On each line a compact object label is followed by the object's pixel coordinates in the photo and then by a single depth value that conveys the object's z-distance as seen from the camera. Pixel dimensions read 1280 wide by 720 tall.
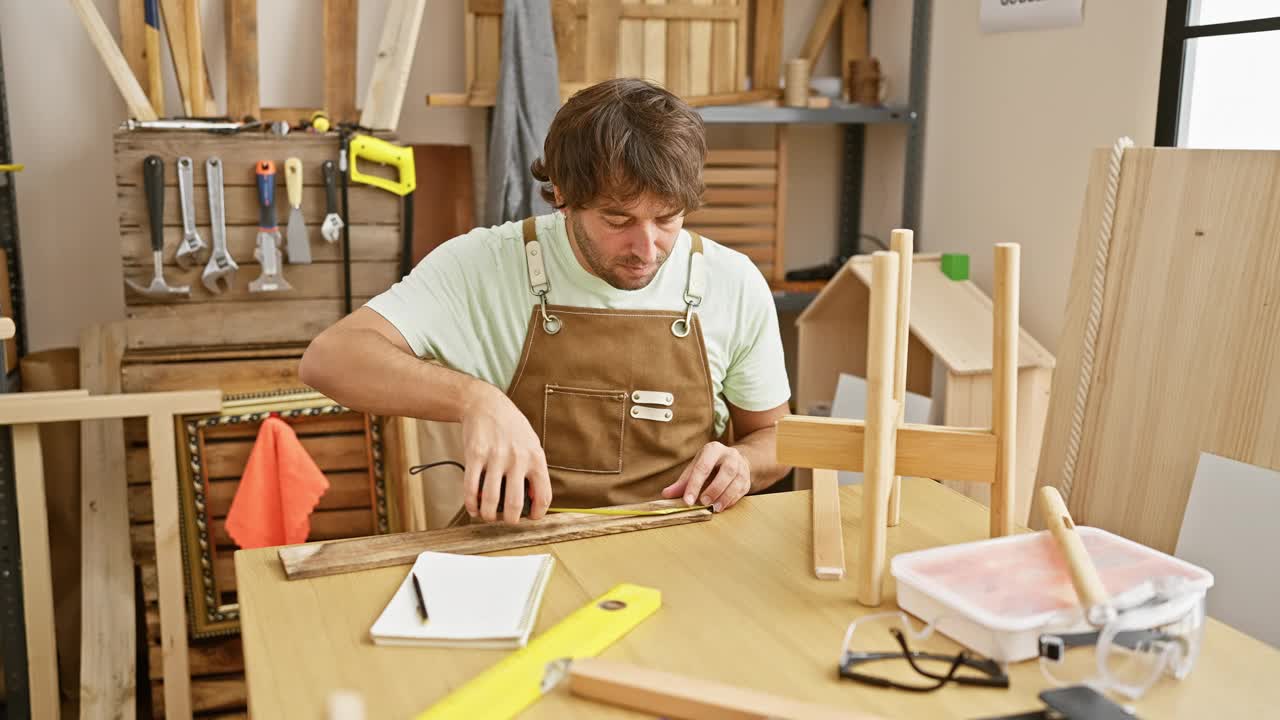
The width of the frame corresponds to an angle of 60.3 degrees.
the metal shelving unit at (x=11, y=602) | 2.28
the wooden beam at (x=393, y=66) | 2.80
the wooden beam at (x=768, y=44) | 3.40
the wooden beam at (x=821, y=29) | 3.44
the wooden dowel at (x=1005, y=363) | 1.15
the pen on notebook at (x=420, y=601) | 1.10
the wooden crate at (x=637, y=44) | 3.15
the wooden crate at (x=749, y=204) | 3.33
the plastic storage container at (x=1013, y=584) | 1.00
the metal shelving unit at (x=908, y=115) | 3.11
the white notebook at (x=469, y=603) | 1.05
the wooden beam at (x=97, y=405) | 2.23
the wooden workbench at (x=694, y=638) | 0.95
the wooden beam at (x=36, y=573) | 2.28
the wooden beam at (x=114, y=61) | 2.64
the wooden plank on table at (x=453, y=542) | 1.23
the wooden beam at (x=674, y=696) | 0.89
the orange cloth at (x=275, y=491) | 2.54
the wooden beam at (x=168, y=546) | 2.33
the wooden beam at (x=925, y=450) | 1.18
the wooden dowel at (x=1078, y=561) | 0.96
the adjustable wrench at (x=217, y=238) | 2.59
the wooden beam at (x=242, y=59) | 2.99
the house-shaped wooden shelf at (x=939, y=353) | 2.53
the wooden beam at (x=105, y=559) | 2.50
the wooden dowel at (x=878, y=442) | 1.10
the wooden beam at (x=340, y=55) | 3.06
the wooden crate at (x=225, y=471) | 2.63
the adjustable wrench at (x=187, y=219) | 2.57
